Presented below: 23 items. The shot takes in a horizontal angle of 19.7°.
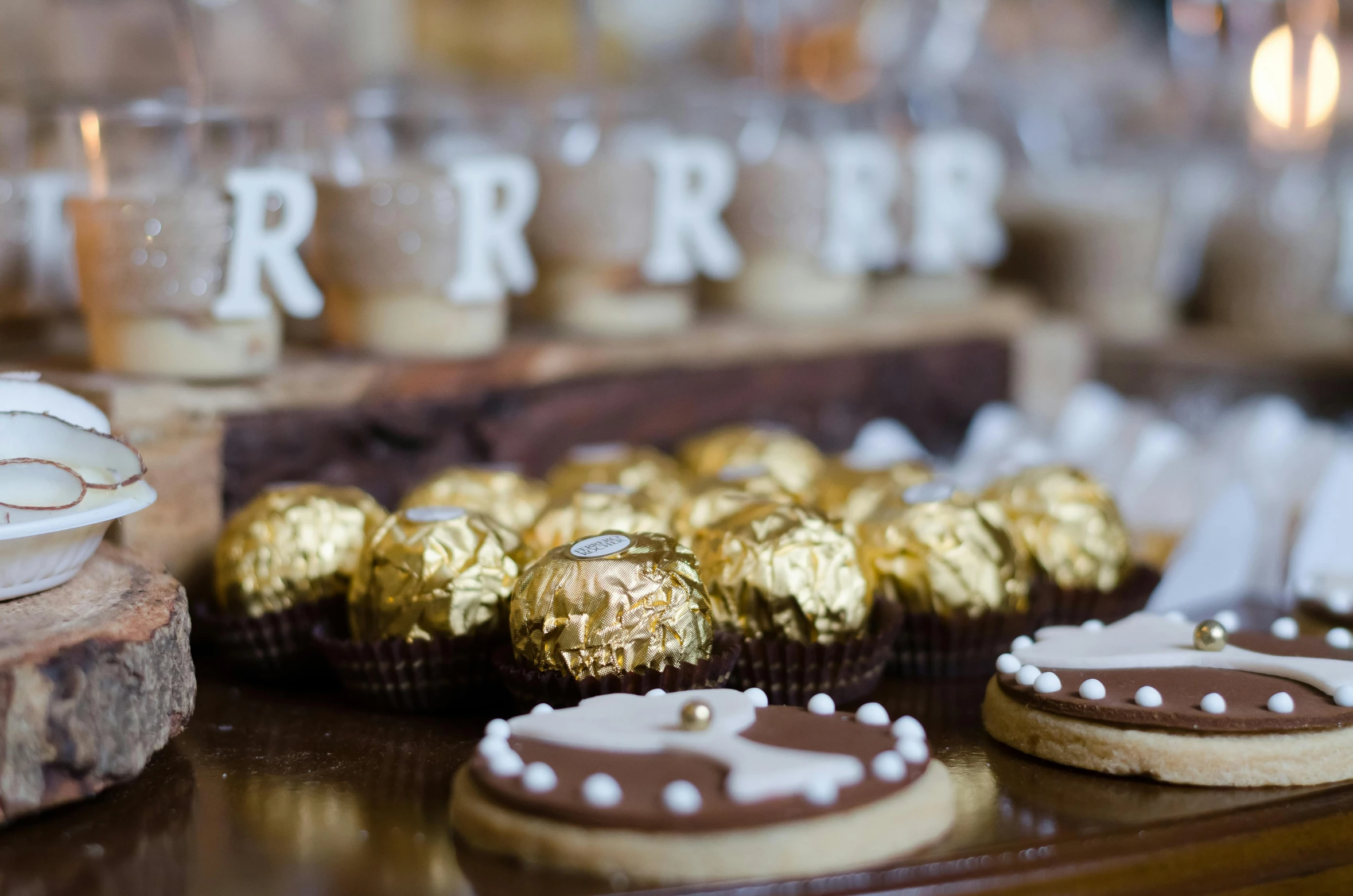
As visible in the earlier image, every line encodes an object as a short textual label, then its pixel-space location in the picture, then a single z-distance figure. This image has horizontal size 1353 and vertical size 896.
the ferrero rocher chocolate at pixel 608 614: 0.56
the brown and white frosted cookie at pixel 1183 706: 0.55
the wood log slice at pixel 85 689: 0.54
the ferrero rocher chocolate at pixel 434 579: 0.58
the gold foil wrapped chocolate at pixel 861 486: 0.63
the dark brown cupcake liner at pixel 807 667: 0.58
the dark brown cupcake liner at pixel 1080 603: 0.61
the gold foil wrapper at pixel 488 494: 0.61
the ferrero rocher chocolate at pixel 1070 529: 0.61
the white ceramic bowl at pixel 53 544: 0.55
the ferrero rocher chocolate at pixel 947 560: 0.60
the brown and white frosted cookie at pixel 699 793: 0.52
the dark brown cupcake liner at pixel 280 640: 0.60
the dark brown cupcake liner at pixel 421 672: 0.58
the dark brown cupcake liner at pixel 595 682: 0.57
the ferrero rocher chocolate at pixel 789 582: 0.58
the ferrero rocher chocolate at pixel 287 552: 0.60
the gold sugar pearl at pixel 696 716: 0.54
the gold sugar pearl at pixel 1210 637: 0.58
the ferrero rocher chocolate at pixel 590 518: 0.60
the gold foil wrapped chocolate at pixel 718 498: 0.61
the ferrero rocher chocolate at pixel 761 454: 0.65
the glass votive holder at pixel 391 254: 0.64
